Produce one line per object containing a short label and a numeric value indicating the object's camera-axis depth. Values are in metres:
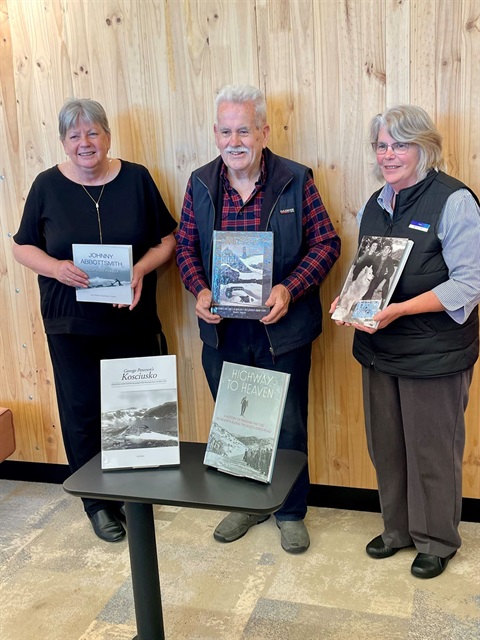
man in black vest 2.36
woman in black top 2.52
